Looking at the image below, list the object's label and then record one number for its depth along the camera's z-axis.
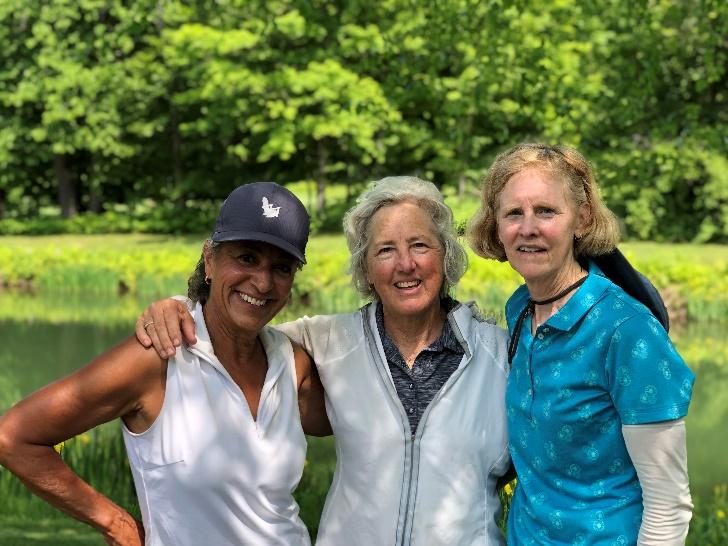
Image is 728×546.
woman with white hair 2.49
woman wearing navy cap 2.17
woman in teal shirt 2.03
